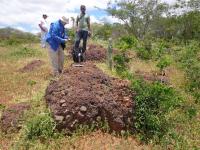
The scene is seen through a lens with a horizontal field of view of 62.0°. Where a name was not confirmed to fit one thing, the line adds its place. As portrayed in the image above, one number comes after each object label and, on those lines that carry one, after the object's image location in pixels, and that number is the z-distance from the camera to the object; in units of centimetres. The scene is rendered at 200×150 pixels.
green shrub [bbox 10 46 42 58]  895
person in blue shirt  443
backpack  492
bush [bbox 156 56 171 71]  531
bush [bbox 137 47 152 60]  707
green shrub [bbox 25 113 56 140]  316
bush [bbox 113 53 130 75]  512
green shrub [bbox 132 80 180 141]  336
